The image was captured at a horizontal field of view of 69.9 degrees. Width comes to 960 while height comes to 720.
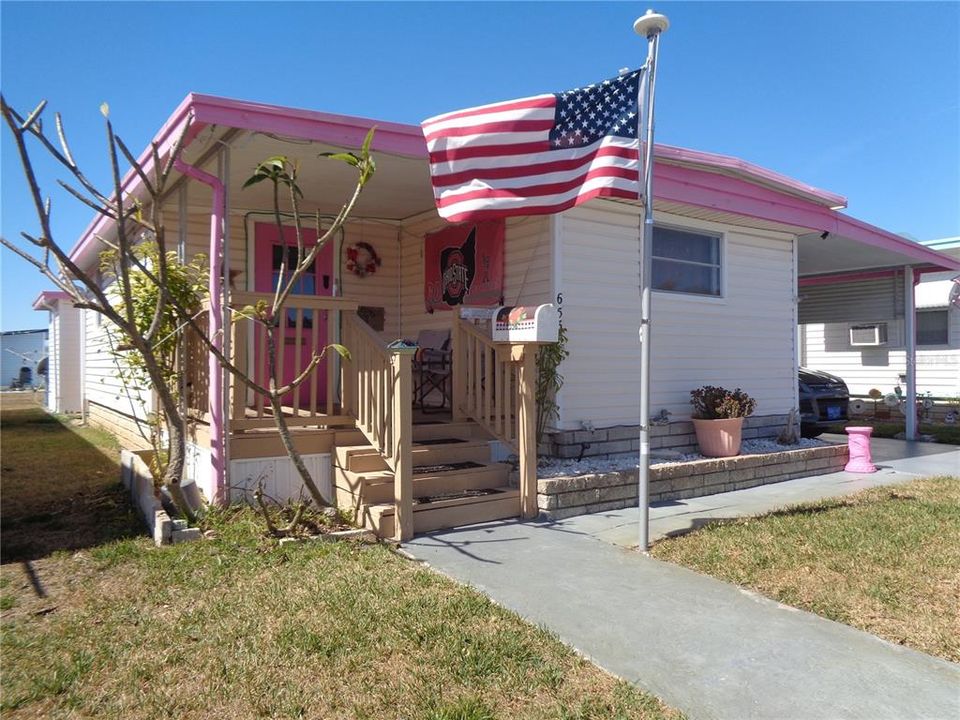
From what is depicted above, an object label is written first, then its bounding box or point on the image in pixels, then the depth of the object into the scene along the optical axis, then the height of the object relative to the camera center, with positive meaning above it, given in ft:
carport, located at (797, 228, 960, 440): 30.30 +5.48
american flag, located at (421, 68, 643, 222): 15.39 +5.13
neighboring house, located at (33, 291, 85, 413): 49.62 +1.58
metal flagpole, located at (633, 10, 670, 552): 14.57 +1.69
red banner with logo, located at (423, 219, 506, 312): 22.84 +3.83
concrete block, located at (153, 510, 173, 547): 14.39 -3.29
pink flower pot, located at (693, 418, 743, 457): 23.03 -2.10
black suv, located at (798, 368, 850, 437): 31.32 -1.40
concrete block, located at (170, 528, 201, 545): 14.49 -3.41
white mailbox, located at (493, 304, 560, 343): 17.01 +1.26
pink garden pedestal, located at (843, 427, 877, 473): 24.89 -2.86
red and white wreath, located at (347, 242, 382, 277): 26.21 +4.42
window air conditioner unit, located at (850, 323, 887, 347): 48.14 +2.73
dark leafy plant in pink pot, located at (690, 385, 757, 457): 23.07 -1.56
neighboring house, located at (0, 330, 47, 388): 107.76 +3.68
